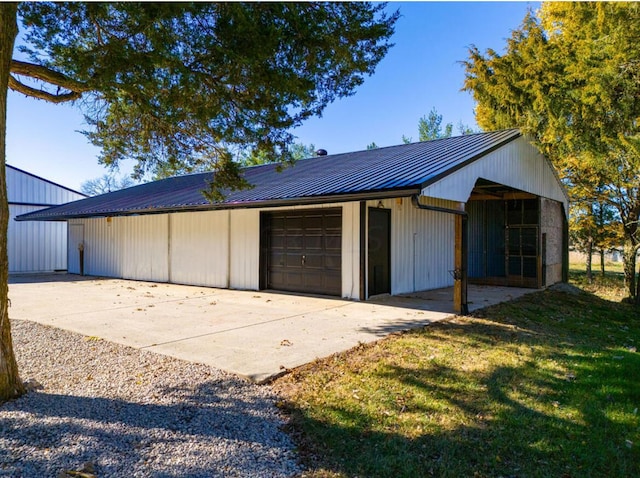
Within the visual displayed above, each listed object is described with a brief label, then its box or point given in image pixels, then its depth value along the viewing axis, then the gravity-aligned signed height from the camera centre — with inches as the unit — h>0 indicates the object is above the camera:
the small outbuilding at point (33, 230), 730.8 +20.7
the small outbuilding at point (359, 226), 382.6 +18.8
